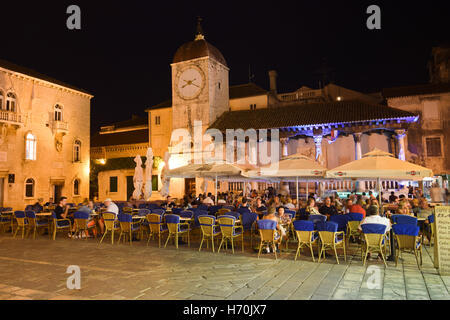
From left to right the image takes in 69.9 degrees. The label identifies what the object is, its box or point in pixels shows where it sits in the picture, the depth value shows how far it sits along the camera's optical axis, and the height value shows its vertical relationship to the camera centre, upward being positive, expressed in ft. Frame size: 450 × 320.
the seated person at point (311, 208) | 30.25 -2.55
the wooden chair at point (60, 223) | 33.78 -4.00
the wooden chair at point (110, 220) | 31.12 -3.37
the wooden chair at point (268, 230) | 24.59 -3.71
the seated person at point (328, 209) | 30.83 -2.76
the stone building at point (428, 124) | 72.13 +12.28
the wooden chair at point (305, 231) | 23.80 -3.72
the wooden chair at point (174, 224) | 28.68 -3.60
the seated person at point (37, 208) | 41.92 -2.77
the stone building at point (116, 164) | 94.27 +6.37
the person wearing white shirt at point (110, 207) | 33.46 -2.27
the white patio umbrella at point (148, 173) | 52.65 +1.92
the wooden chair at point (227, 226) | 26.73 -3.60
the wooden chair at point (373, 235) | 21.72 -3.81
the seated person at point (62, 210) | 35.55 -2.59
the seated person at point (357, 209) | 29.90 -2.70
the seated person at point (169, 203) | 43.46 -2.66
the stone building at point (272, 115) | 67.67 +16.42
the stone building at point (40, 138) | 66.28 +11.13
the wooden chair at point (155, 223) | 29.84 -3.58
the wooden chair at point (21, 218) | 34.78 -3.33
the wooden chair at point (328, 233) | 22.95 -3.80
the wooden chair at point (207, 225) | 27.40 -3.60
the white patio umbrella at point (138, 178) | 53.93 +1.14
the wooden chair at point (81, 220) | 32.49 -3.46
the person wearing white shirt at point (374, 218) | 23.03 -2.78
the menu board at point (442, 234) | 20.12 -3.53
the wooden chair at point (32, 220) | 34.83 -3.59
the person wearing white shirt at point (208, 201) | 44.30 -2.46
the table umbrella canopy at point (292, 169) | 34.24 +1.40
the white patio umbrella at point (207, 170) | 38.45 +1.61
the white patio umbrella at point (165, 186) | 51.09 -0.30
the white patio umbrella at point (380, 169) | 27.50 +0.93
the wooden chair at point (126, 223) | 30.45 -3.62
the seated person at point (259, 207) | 35.83 -2.87
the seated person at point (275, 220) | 25.76 -3.27
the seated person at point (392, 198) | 42.54 -2.51
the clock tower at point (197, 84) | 84.69 +26.73
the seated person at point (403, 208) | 28.18 -2.58
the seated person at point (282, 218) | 27.72 -3.20
